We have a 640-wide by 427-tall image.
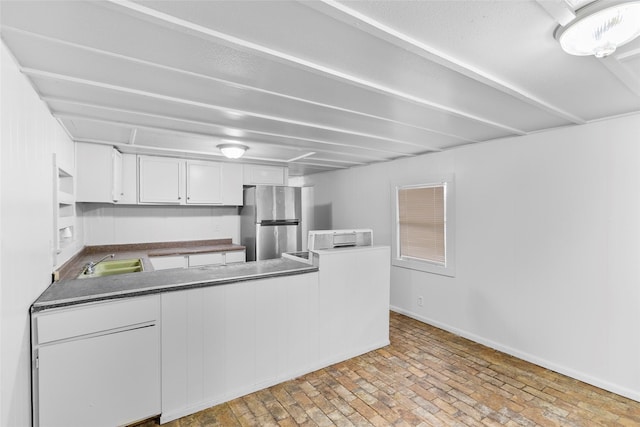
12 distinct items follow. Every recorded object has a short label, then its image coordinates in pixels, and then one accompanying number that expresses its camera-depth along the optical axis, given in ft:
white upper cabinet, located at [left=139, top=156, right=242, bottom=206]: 13.26
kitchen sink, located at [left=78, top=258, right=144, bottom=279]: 10.61
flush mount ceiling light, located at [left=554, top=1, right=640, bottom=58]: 3.62
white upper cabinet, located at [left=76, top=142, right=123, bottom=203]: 10.58
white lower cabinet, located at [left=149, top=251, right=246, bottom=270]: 12.95
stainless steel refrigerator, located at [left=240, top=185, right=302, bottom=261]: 15.21
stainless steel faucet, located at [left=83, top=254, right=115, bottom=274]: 9.25
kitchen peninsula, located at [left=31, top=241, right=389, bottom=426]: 5.98
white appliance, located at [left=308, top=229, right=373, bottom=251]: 9.70
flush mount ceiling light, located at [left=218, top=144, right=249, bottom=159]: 10.88
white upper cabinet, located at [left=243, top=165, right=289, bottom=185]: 15.75
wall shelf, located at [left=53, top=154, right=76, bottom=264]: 7.20
